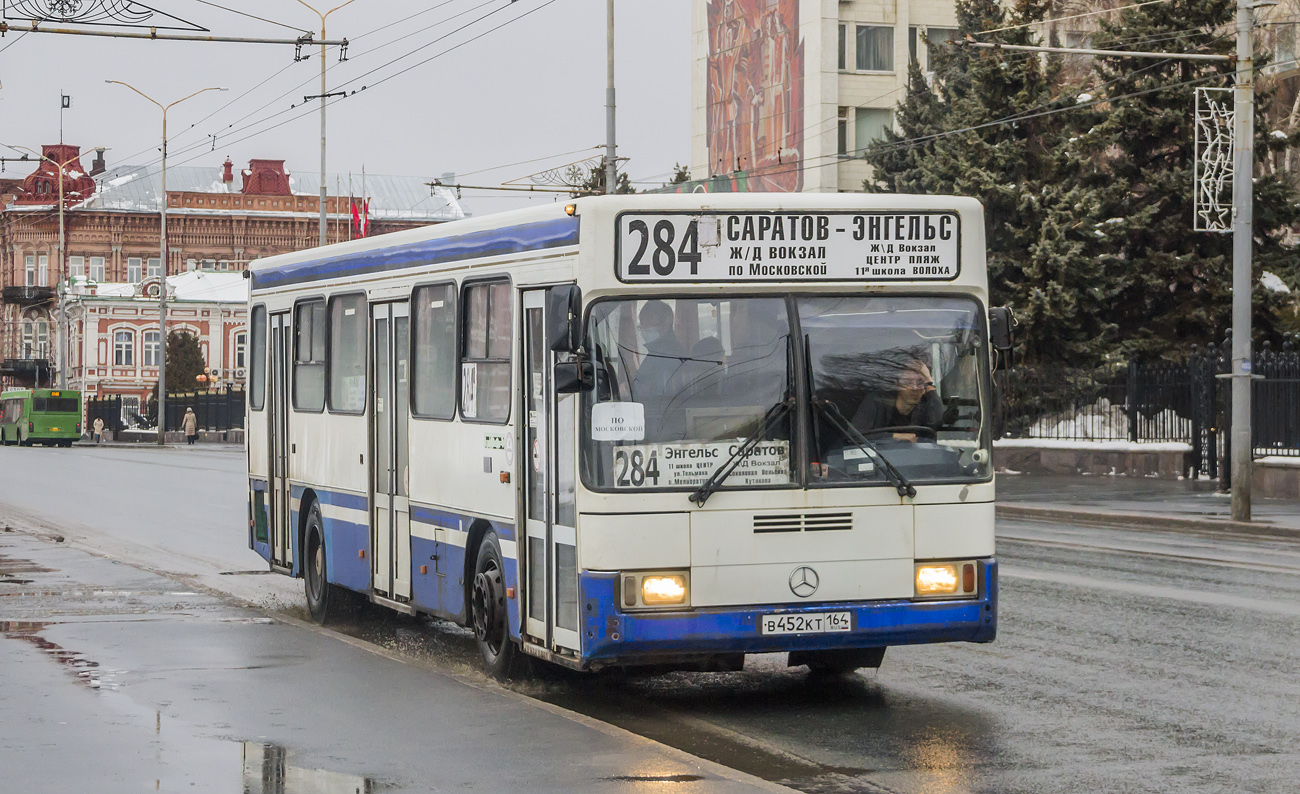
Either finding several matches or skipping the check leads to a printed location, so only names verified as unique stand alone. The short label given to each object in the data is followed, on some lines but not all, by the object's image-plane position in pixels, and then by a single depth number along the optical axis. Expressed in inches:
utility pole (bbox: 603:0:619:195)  1355.8
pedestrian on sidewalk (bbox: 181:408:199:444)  3046.3
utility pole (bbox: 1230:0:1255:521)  919.0
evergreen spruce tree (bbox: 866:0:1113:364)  1450.5
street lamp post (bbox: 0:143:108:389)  3460.6
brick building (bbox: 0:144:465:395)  4505.4
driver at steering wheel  368.2
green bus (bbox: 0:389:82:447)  3161.9
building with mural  2824.8
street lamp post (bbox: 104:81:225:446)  2758.4
